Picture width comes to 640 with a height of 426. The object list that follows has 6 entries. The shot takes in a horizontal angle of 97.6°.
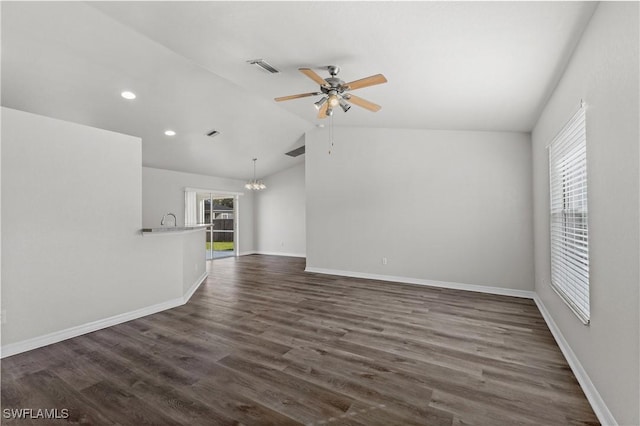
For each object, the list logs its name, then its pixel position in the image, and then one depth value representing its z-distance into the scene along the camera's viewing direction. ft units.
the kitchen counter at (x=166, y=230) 12.03
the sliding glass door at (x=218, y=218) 28.48
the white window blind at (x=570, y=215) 7.20
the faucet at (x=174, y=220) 23.69
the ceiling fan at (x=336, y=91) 8.78
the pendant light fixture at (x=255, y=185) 26.15
